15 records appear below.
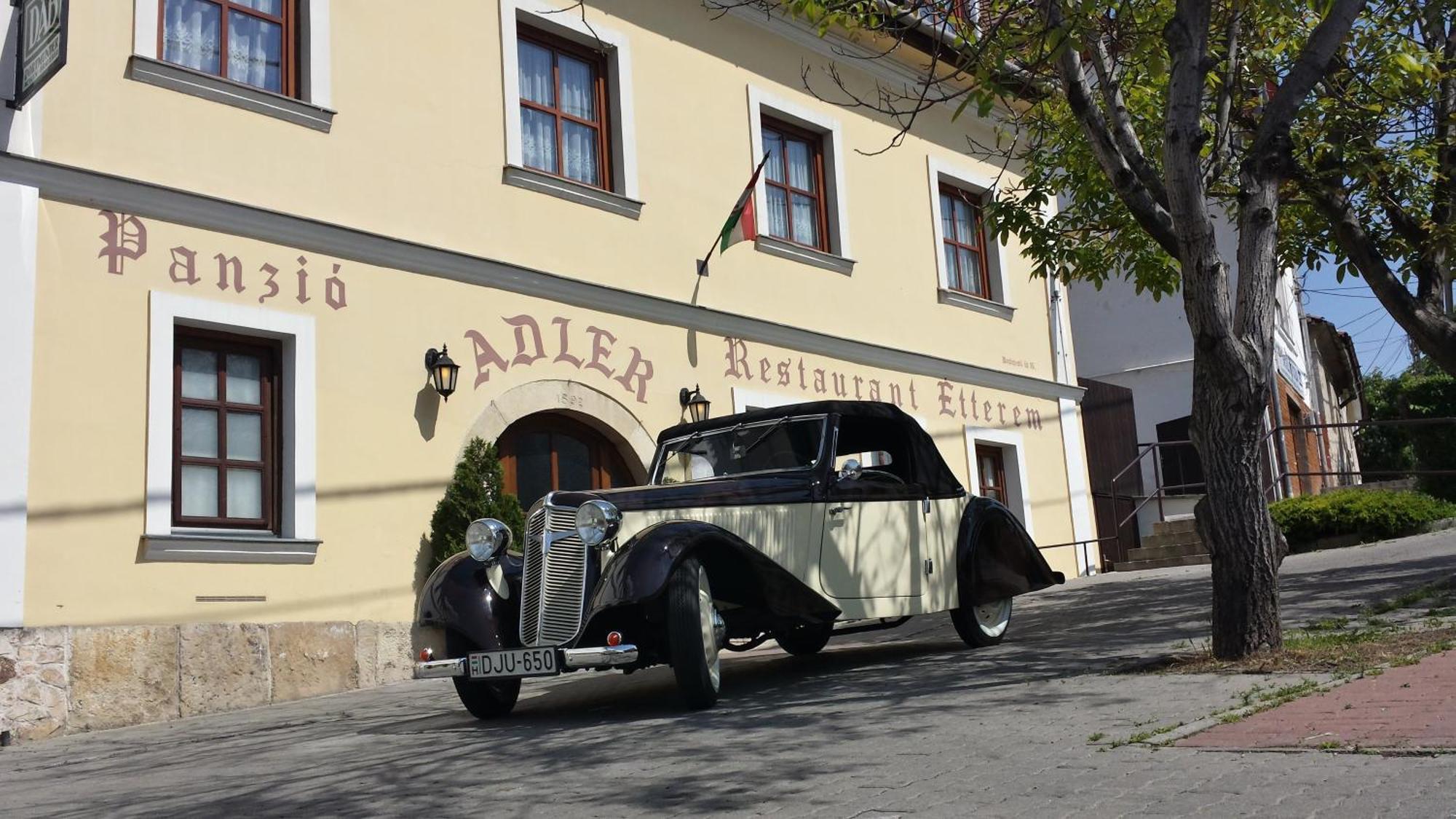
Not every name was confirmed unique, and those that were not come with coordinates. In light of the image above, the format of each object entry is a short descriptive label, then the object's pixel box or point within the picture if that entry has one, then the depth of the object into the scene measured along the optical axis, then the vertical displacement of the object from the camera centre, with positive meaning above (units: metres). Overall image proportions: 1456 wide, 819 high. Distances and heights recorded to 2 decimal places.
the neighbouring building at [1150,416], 19.00 +2.46
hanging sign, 7.93 +3.57
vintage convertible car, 6.31 +0.20
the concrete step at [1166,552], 16.55 +0.23
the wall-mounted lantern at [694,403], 12.42 +1.81
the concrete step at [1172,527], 16.98 +0.55
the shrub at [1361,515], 15.12 +0.49
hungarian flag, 12.79 +3.59
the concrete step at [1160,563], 16.25 +0.10
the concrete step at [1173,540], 16.67 +0.37
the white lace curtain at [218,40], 9.51 +4.22
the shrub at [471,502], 10.20 +0.85
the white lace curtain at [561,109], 11.83 +4.43
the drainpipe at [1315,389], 28.78 +4.04
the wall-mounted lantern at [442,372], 10.38 +1.87
